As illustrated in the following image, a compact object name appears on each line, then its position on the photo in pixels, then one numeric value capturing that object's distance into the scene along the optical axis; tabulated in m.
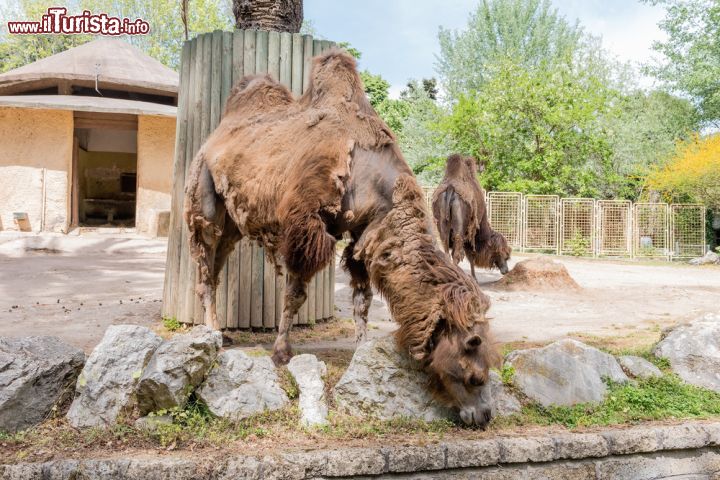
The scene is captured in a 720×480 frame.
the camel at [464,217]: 10.30
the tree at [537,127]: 26.39
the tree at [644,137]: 31.00
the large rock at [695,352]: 4.61
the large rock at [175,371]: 3.43
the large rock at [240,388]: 3.60
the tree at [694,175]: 23.58
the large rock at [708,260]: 21.42
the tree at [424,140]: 31.36
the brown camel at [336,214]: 3.43
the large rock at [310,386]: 3.67
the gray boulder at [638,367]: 4.53
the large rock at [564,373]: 4.09
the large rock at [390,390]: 3.74
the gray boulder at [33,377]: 3.42
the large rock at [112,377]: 3.53
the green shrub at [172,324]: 6.29
